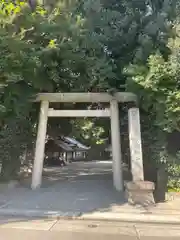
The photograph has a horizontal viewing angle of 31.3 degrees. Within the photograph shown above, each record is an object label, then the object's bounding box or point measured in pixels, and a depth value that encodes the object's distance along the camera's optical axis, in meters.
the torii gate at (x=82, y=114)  11.56
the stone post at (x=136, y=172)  9.22
